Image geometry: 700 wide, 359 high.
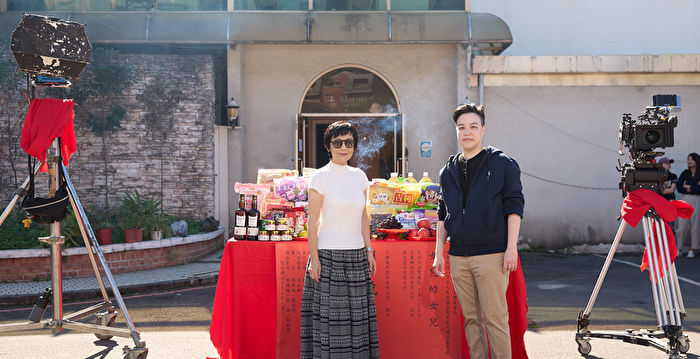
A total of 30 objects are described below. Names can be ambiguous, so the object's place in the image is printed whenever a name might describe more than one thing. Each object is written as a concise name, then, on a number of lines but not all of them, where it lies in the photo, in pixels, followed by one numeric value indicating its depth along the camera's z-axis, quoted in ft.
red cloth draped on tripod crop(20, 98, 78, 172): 14.43
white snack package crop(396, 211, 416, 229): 15.74
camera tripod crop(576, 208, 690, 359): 14.53
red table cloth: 14.56
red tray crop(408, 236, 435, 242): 14.75
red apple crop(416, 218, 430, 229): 15.33
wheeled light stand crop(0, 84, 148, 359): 14.80
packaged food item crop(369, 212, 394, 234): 15.89
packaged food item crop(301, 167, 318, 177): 17.83
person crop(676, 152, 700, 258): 35.22
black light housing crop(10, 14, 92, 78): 14.02
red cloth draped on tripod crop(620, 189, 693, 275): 15.14
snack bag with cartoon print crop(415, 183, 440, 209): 16.11
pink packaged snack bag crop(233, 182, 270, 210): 15.38
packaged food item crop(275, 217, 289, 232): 14.93
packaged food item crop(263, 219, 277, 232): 14.94
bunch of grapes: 15.28
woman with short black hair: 12.55
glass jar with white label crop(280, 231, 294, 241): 14.90
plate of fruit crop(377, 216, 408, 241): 15.03
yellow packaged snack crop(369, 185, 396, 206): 16.10
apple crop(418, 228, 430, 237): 14.90
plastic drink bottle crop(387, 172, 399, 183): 17.83
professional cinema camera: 15.28
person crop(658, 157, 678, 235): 33.99
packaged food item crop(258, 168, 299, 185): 17.56
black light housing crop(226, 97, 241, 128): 37.32
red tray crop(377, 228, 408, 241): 15.01
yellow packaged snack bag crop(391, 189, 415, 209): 16.16
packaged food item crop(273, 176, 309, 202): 15.66
